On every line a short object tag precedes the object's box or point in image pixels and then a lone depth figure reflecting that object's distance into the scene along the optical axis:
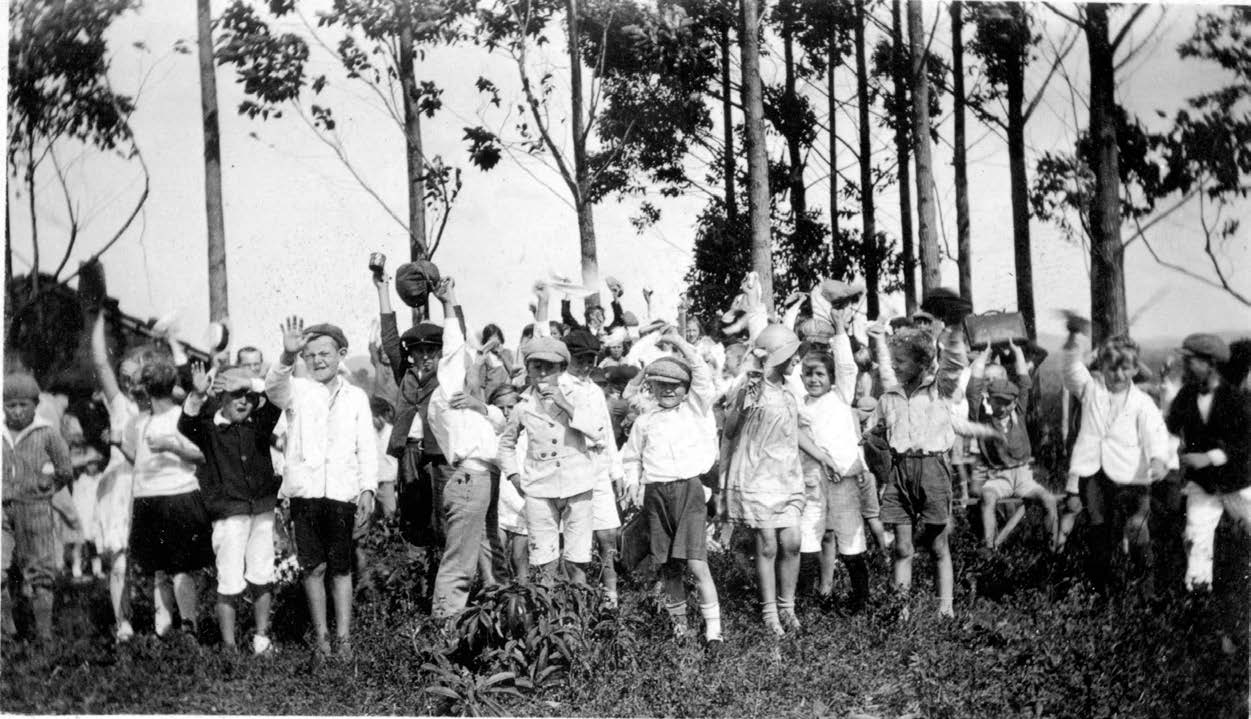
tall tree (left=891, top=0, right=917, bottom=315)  8.34
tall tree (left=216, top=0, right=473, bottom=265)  6.86
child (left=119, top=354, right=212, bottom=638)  5.82
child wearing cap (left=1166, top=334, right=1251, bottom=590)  6.04
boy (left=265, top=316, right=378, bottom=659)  5.64
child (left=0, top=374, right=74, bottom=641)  5.86
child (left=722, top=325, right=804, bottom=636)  5.91
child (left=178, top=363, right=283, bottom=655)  5.71
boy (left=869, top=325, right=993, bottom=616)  6.19
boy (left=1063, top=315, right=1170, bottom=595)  6.34
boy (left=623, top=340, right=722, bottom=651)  5.74
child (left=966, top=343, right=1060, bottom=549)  7.30
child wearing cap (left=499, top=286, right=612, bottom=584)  5.83
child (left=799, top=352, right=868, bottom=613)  6.27
